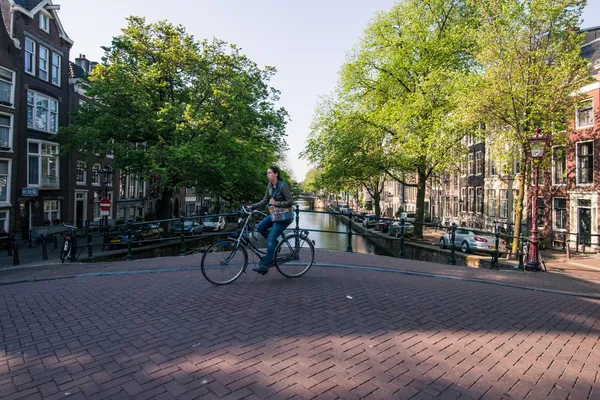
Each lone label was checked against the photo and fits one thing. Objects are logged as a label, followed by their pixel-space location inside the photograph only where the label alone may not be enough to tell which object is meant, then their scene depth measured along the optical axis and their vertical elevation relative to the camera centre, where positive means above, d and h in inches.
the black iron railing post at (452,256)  428.4 -64.4
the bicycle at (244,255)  217.9 -34.6
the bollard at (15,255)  506.0 -78.3
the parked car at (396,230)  1084.8 -85.3
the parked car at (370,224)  1549.0 -89.9
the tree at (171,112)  731.4 +204.5
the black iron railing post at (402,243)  411.6 -47.1
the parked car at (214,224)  1325.9 -84.1
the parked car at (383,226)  1348.7 -88.5
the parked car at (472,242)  734.8 -84.6
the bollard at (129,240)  376.1 -41.1
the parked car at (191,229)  1057.5 -85.4
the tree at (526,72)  583.5 +229.8
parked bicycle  565.1 -77.3
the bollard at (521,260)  441.4 -71.0
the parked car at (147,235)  780.5 -83.1
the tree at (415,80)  786.2 +321.2
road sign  702.5 -7.0
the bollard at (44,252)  582.5 -85.6
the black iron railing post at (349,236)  380.3 -36.4
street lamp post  425.7 -20.7
